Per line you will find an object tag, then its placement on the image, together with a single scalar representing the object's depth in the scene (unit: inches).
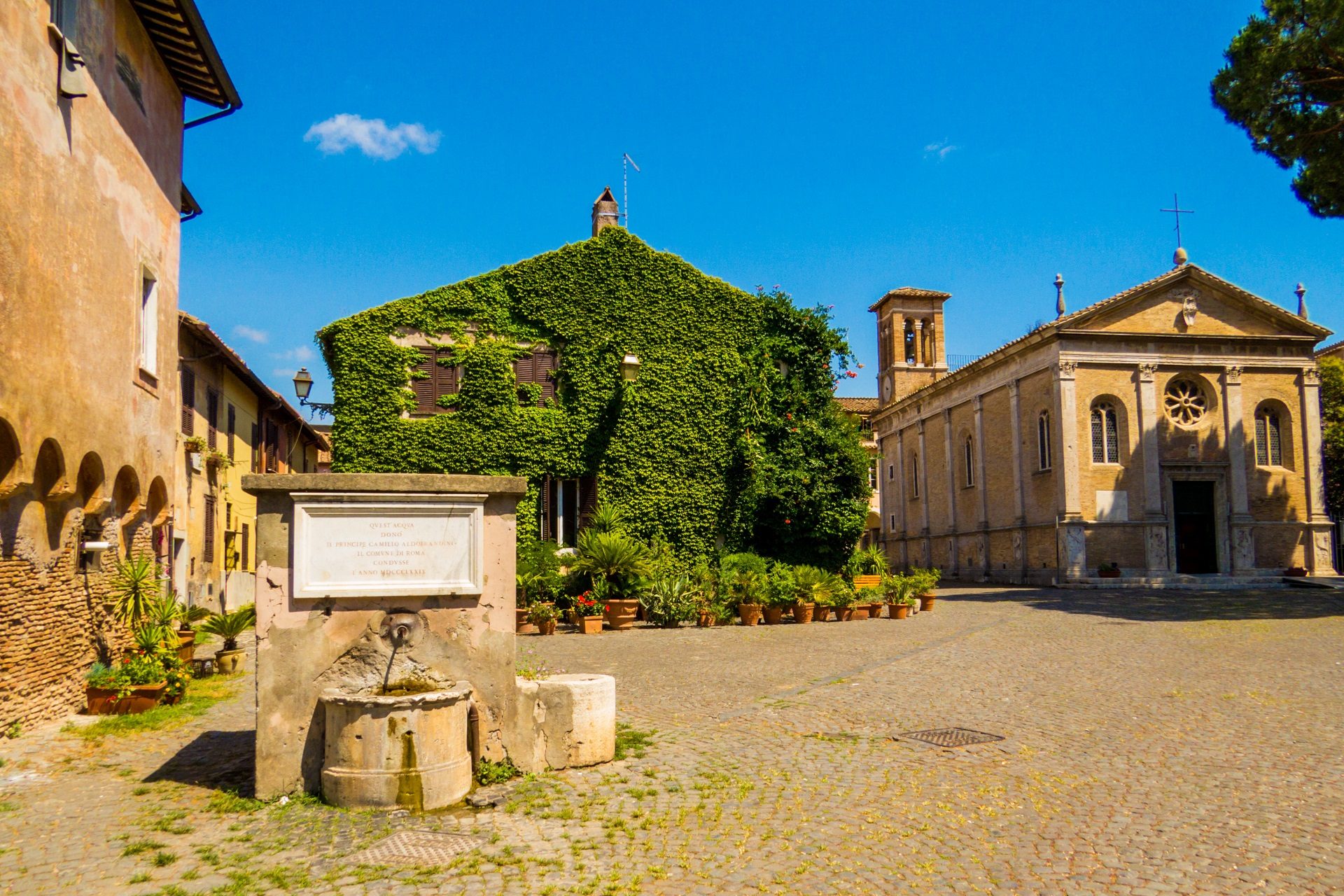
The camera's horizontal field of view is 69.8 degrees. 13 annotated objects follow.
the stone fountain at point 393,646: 232.5
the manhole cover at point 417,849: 196.9
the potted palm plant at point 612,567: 725.9
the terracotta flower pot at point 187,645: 476.4
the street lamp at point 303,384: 708.7
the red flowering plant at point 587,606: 700.7
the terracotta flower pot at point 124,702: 376.8
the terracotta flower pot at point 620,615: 697.0
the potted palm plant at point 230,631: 498.3
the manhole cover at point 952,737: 301.1
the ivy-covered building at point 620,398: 829.8
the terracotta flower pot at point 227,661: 498.3
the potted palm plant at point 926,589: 842.2
